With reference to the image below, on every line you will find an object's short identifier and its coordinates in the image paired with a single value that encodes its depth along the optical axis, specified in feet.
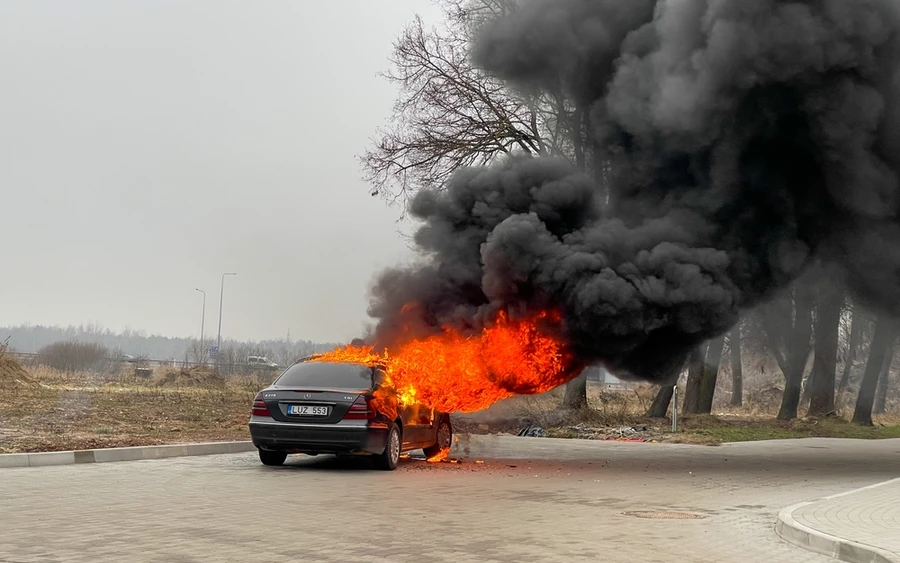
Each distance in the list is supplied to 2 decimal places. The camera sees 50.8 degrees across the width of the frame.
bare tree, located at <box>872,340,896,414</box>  194.80
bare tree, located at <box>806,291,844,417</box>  111.65
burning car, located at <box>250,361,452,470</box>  43.70
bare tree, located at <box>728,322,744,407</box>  124.06
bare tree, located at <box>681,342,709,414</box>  107.86
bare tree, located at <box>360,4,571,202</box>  90.38
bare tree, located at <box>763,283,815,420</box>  112.78
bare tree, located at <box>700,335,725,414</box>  107.45
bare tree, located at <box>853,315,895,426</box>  113.70
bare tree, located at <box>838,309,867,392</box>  138.10
